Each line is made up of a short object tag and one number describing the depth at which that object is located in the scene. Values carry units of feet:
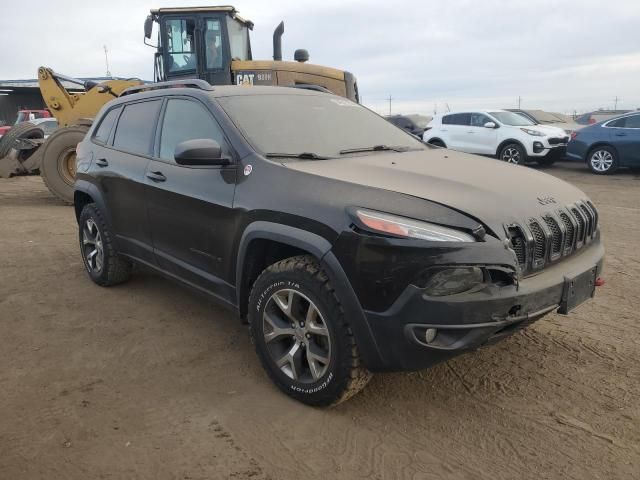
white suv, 45.34
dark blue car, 41.65
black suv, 8.04
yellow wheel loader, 31.24
